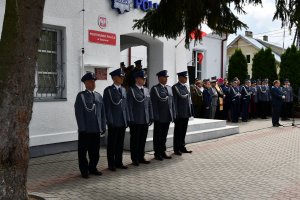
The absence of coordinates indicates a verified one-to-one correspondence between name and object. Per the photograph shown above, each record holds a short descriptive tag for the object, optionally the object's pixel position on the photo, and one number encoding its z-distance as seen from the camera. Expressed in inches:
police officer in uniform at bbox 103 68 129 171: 285.3
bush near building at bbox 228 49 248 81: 960.3
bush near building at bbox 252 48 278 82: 916.6
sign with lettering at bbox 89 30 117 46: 374.9
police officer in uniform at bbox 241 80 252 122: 647.8
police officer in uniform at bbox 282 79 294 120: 687.2
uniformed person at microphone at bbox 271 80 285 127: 579.5
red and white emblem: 380.8
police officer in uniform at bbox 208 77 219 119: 577.6
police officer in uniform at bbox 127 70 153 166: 304.2
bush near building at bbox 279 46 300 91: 817.5
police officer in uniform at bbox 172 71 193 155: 346.6
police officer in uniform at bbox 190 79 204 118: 573.0
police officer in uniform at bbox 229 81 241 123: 629.3
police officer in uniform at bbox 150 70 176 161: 326.3
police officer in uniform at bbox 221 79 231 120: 631.8
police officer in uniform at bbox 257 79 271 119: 693.9
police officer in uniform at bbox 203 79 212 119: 570.0
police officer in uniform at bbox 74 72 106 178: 262.7
